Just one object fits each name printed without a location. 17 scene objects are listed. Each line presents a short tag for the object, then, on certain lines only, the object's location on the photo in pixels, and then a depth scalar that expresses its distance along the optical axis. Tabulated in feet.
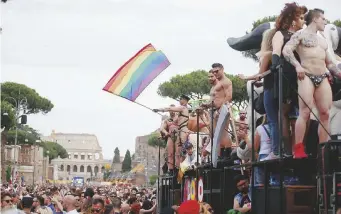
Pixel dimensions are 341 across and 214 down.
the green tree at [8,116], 254.31
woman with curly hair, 22.95
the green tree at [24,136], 359.25
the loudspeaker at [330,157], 18.63
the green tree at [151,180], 374.06
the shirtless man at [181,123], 43.09
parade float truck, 18.75
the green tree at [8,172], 288.59
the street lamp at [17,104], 259.06
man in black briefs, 21.77
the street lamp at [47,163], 541.42
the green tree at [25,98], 311.27
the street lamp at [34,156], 394.64
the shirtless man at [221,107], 30.27
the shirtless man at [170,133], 43.98
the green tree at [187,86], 200.95
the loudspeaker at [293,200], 20.72
